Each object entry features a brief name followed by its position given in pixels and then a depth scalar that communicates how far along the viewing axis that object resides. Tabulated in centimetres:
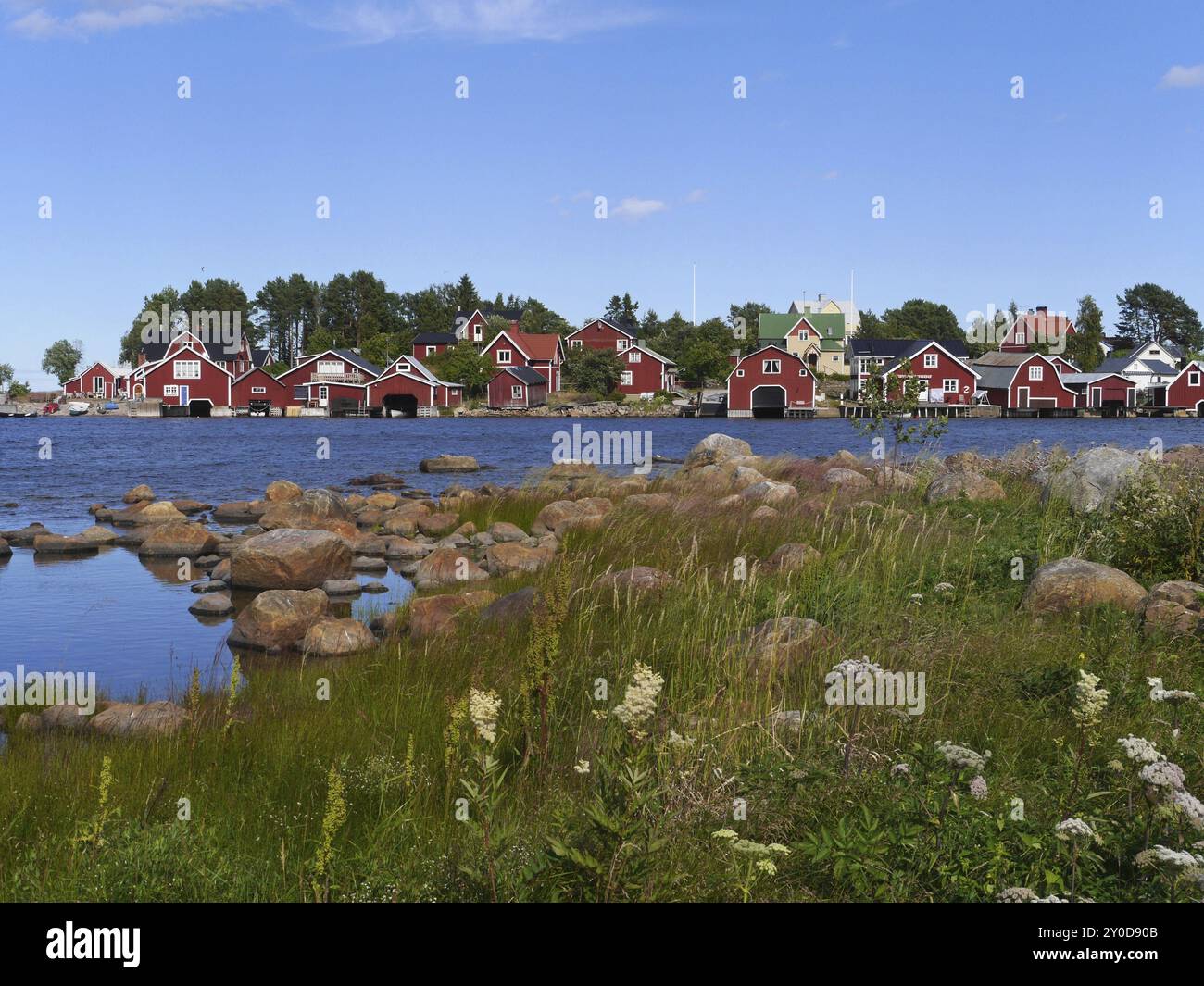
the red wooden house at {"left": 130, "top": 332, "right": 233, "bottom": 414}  8875
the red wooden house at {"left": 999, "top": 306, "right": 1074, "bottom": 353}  11094
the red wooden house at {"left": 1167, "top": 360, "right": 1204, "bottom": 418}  9056
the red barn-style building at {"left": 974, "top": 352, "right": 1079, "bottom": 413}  8700
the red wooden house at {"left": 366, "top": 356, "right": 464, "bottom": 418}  8806
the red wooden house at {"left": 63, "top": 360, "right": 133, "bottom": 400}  11306
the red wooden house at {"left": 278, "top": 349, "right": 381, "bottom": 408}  8906
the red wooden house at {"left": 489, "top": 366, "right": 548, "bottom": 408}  8844
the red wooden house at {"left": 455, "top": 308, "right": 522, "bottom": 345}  11046
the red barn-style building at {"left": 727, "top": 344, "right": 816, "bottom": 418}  8144
